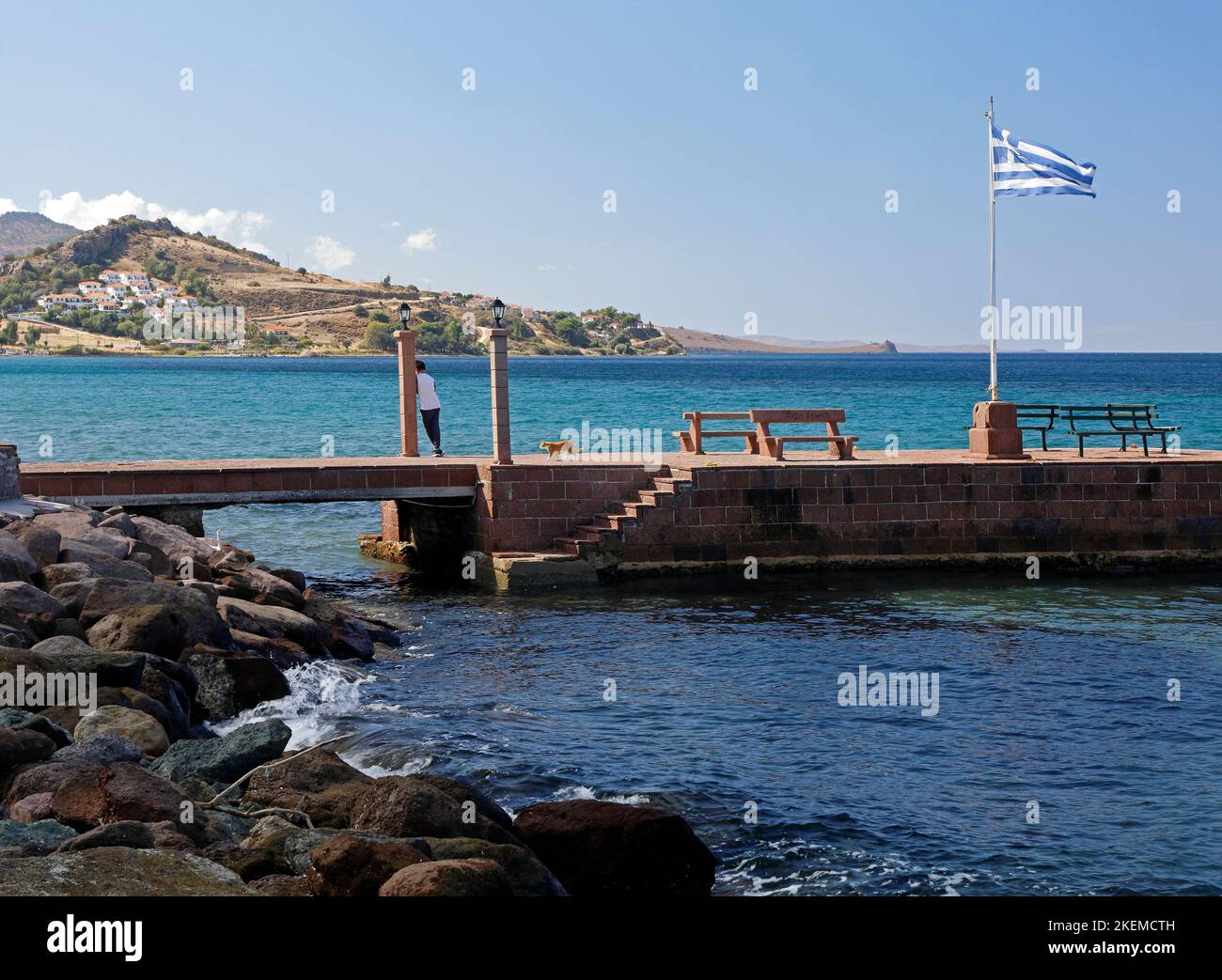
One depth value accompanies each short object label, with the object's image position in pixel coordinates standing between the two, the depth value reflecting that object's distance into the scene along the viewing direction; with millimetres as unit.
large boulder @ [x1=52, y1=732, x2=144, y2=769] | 8570
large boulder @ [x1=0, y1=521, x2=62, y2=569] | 13516
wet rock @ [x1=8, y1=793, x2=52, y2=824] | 7691
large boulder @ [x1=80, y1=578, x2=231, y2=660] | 11516
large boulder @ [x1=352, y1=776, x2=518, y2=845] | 7664
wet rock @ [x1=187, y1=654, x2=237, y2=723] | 11602
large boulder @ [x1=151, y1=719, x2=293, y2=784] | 9125
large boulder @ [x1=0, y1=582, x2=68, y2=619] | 11656
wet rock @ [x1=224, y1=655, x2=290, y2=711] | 12000
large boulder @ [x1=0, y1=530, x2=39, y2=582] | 12461
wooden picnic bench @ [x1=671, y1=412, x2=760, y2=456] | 21969
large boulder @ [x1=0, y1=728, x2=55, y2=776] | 8430
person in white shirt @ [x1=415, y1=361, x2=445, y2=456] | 22547
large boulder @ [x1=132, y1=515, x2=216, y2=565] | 16391
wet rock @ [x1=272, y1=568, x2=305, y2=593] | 16892
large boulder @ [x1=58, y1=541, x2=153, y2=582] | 13828
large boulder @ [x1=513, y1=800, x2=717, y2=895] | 7855
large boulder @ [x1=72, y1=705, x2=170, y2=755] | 9477
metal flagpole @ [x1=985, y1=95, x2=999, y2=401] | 21672
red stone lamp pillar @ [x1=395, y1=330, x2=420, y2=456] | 22094
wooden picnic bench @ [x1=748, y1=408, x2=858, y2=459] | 20578
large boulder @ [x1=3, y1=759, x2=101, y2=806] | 7977
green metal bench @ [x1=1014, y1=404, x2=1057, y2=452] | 19250
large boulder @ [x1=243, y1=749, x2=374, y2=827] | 8359
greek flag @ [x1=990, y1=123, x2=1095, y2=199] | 21281
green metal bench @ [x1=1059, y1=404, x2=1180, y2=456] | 20422
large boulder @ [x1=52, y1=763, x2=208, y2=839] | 7570
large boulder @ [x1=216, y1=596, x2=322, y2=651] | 13984
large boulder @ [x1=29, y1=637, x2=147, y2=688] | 10242
